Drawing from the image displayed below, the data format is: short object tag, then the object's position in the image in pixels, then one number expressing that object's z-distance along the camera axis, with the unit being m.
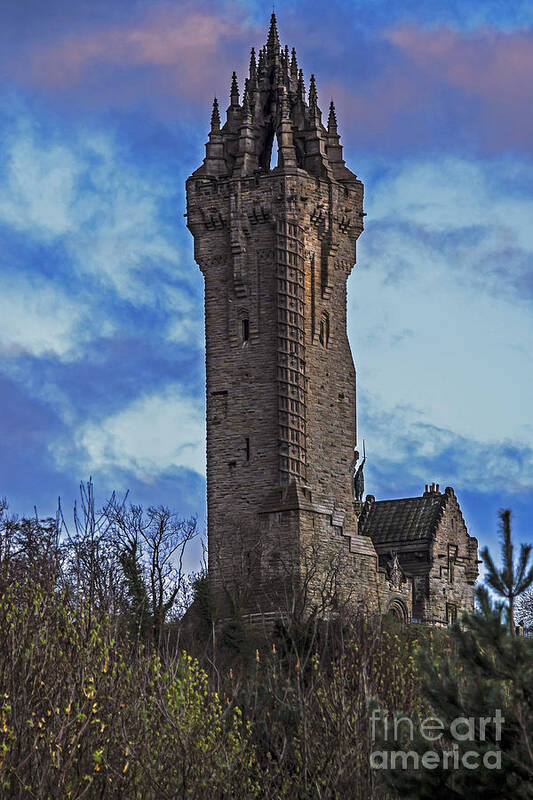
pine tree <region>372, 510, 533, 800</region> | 22.02
